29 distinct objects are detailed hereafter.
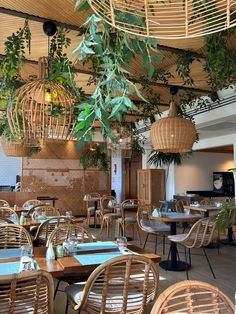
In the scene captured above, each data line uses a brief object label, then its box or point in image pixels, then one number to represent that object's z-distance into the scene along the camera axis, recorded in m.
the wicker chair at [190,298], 1.42
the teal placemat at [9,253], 2.69
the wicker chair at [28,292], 1.65
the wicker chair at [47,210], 6.01
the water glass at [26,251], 2.65
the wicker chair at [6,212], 5.79
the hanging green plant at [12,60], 3.42
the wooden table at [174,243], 4.95
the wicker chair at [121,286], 2.03
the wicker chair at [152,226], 5.69
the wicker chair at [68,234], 3.34
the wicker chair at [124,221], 7.25
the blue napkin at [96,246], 2.86
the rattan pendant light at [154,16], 0.89
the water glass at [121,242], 2.93
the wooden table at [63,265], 2.29
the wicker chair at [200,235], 4.48
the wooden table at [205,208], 7.37
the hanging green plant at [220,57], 3.47
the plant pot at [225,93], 5.88
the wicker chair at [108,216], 8.07
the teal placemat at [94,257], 2.42
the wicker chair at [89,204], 10.06
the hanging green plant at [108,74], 1.20
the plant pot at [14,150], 5.53
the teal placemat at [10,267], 2.19
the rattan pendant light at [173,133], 3.89
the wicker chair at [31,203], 7.39
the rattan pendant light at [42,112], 2.12
